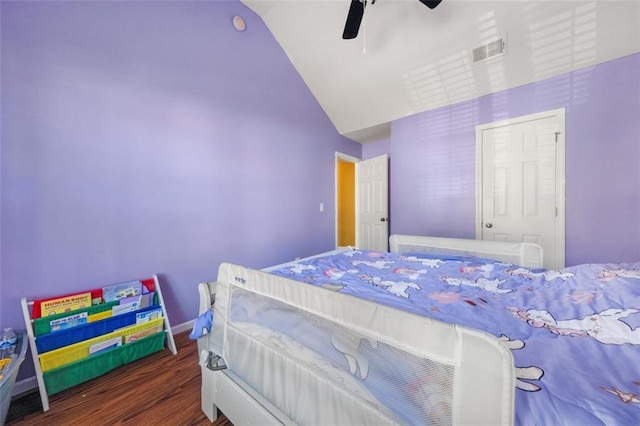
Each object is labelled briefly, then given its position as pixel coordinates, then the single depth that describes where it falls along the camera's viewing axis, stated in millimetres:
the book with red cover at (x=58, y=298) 1381
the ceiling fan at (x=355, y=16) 1592
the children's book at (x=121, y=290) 1612
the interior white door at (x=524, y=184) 2334
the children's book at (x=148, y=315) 1672
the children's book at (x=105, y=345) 1474
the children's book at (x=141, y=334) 1605
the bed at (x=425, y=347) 515
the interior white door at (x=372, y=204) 3740
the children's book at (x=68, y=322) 1397
